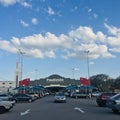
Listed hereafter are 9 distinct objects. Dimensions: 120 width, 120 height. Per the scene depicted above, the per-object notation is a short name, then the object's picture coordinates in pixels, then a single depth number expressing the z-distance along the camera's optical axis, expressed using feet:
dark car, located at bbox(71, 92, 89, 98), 102.40
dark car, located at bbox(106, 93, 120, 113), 30.50
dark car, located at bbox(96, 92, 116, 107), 44.20
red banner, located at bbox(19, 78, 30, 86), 126.92
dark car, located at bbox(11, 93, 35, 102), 65.82
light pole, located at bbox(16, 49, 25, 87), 128.39
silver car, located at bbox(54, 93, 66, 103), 61.84
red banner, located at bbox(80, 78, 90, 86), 131.95
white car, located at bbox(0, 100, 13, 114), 32.85
